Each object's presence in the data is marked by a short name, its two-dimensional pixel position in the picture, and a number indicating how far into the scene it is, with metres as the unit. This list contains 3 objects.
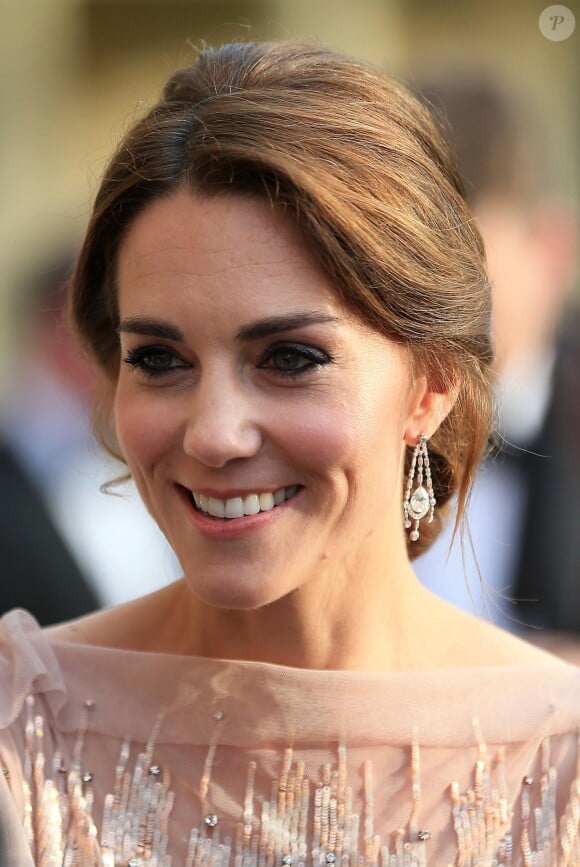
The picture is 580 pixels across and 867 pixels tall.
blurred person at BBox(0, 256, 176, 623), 7.00
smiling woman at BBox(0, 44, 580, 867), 4.07
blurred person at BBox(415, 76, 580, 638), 6.60
